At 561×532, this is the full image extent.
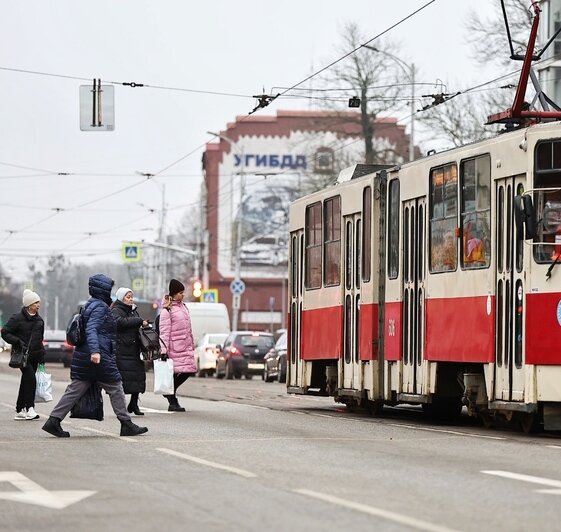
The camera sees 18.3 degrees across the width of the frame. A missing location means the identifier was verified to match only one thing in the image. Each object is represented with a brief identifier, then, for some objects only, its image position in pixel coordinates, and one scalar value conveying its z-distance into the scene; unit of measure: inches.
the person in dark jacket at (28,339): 845.8
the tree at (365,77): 2383.1
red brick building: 3577.8
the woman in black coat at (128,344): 873.5
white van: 2294.5
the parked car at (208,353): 2075.5
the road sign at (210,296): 2866.6
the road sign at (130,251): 3102.9
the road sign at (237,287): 2504.9
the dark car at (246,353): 1902.1
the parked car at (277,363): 1763.0
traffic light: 2422.2
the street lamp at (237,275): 2527.3
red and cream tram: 699.4
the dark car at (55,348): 2664.9
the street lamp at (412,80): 2027.1
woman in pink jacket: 960.9
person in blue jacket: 692.1
